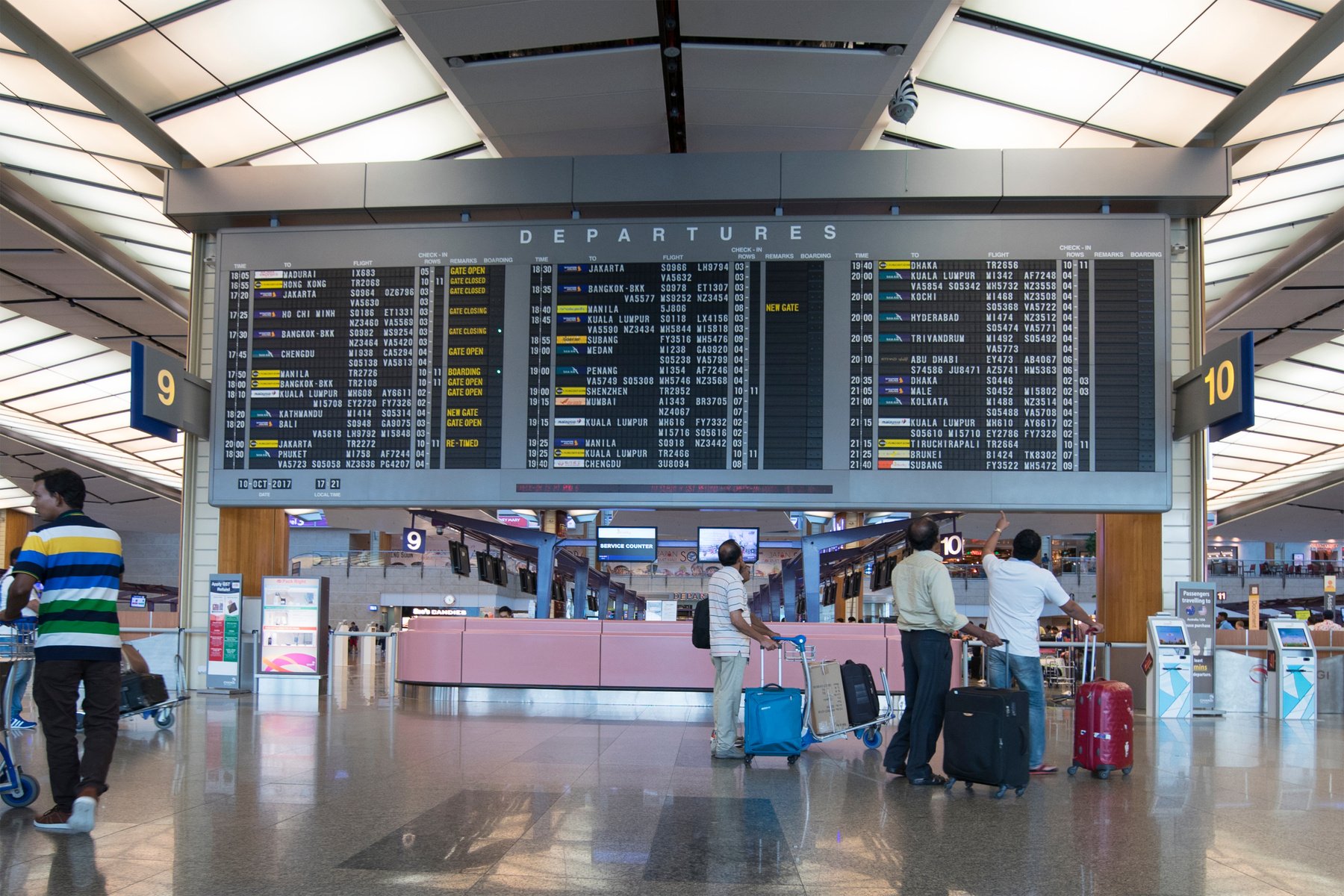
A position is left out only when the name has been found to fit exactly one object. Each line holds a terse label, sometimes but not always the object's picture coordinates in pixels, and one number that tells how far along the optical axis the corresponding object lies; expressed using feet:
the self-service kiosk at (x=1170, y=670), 36.06
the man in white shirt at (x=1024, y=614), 22.45
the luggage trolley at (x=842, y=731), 26.03
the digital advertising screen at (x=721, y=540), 62.18
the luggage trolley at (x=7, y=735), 16.43
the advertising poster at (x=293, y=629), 40.52
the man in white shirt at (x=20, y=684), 28.17
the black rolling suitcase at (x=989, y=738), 19.47
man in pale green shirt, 21.29
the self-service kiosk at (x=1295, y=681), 38.78
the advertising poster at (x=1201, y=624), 36.11
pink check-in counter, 38.75
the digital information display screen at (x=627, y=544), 66.08
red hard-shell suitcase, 21.83
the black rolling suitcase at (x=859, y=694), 26.91
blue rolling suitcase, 23.85
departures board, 31.91
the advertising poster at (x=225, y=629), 39.17
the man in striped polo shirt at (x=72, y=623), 16.24
